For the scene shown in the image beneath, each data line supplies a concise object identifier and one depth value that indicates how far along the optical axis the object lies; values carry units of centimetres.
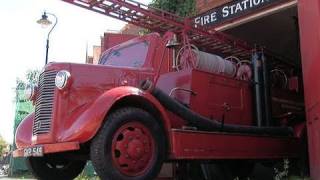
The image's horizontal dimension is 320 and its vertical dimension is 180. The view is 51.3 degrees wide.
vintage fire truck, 453
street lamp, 1206
